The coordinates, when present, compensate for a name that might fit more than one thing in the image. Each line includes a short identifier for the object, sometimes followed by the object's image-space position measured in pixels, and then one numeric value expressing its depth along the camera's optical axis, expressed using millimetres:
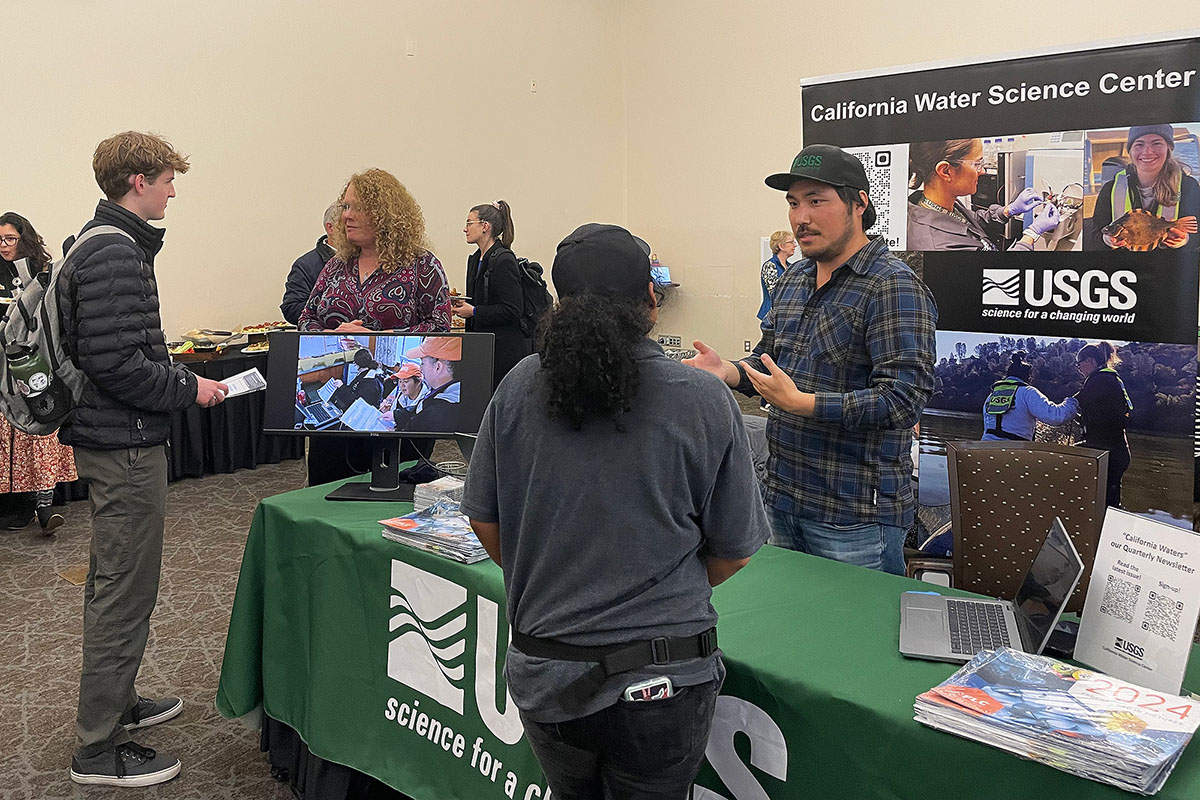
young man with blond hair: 2287
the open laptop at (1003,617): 1495
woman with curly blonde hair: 3180
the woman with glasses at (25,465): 4637
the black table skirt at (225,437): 5641
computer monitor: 2480
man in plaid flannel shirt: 1996
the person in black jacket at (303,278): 4430
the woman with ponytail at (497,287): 5258
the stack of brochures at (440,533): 2014
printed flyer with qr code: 1338
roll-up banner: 2986
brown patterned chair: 2033
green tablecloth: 1395
